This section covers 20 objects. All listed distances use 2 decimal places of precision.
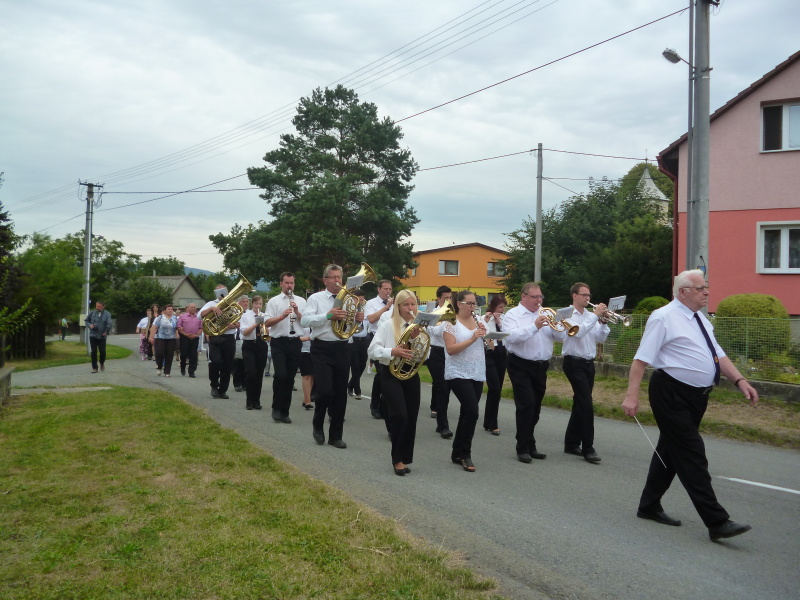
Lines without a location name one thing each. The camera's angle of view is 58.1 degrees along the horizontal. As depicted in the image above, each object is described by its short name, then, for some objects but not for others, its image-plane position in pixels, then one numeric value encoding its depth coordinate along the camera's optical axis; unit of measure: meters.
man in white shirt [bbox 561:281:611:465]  8.12
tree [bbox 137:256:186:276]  133.69
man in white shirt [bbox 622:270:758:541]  5.38
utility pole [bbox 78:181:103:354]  31.75
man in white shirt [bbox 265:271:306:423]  10.49
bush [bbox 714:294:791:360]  12.21
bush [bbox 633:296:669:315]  18.01
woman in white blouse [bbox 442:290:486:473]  7.45
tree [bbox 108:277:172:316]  68.31
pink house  18.88
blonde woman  7.29
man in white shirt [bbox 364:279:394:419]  10.46
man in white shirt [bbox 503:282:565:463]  8.01
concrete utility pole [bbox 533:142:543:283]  26.67
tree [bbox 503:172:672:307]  25.25
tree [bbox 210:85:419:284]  37.00
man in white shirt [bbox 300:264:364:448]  8.53
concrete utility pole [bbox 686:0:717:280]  11.70
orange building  61.31
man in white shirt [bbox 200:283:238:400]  13.25
